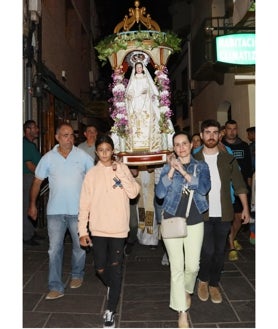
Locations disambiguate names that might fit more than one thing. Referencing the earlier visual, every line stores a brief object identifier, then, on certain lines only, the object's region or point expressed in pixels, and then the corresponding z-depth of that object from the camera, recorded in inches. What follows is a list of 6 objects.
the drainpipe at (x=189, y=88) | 852.6
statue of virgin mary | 267.1
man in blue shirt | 201.5
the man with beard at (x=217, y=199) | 188.1
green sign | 315.3
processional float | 260.1
